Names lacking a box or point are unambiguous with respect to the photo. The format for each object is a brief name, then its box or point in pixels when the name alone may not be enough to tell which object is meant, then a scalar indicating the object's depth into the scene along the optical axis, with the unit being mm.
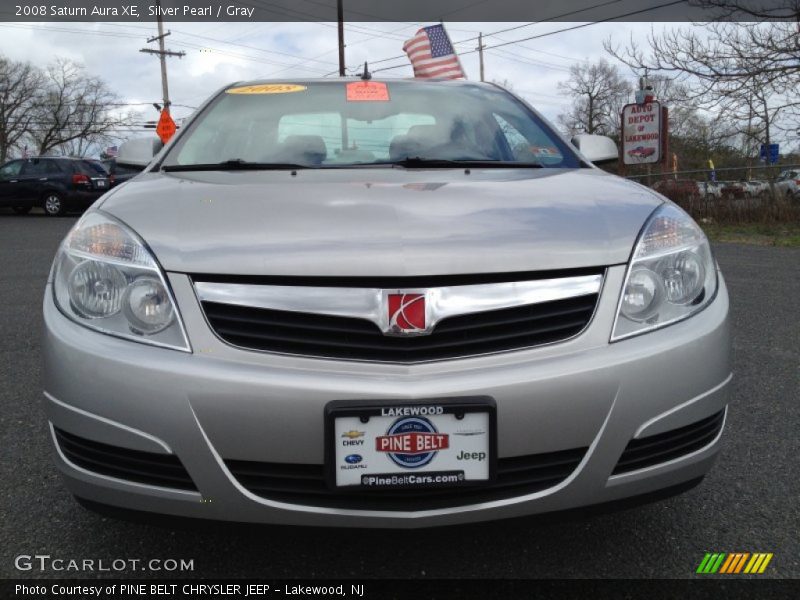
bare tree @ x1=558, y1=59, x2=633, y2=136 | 54750
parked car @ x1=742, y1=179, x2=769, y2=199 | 12984
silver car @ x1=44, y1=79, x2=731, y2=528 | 1453
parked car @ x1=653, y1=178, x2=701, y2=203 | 14117
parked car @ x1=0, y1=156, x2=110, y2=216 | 16984
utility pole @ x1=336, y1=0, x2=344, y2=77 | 22281
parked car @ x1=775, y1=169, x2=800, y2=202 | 12705
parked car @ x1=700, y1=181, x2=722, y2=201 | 13547
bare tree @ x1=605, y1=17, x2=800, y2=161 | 13836
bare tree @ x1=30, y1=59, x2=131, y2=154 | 52656
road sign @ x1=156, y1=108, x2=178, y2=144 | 17578
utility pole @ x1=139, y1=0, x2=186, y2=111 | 35088
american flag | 12227
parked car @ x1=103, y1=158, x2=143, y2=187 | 17938
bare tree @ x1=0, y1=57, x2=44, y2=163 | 48156
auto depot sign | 13102
